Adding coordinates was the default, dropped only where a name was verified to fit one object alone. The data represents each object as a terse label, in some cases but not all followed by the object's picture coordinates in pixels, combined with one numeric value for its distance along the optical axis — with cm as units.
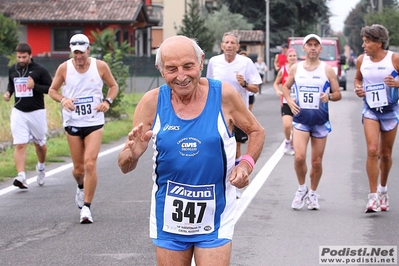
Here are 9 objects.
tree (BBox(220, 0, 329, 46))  7538
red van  3756
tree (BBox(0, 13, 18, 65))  4634
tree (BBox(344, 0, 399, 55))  5362
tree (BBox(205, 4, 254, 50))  6975
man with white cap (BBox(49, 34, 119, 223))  957
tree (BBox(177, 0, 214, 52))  5631
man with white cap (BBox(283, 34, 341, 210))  1009
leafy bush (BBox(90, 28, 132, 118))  2336
